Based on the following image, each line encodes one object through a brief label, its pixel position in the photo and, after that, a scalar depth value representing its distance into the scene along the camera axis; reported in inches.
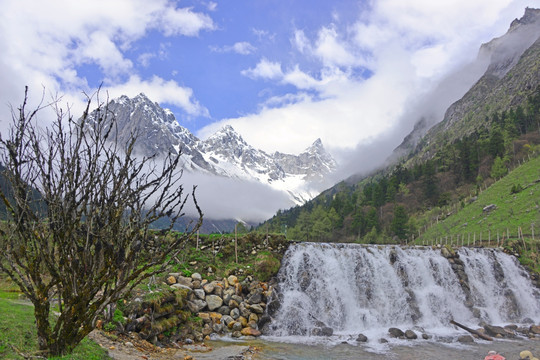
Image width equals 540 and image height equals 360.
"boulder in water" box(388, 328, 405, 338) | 703.7
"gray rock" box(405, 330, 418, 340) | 695.7
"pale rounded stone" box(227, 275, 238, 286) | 801.4
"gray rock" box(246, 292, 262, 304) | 765.9
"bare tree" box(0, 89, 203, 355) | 222.4
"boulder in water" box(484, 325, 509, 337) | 733.9
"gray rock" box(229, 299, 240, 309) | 736.3
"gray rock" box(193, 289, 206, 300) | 724.0
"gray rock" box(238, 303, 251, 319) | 727.4
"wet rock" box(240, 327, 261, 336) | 681.0
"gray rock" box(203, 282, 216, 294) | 746.2
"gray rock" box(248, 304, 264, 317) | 747.4
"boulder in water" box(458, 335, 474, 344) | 676.0
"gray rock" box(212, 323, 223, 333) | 660.1
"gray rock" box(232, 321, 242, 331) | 682.2
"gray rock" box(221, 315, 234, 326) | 688.5
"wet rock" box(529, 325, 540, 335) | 771.4
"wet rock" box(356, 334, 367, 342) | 668.7
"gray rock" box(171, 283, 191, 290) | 690.5
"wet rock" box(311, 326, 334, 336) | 717.8
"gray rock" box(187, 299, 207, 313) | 674.2
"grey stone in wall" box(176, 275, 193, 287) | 742.5
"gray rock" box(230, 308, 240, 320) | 714.2
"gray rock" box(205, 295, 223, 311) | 717.3
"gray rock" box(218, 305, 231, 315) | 719.6
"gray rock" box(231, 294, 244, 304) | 758.5
